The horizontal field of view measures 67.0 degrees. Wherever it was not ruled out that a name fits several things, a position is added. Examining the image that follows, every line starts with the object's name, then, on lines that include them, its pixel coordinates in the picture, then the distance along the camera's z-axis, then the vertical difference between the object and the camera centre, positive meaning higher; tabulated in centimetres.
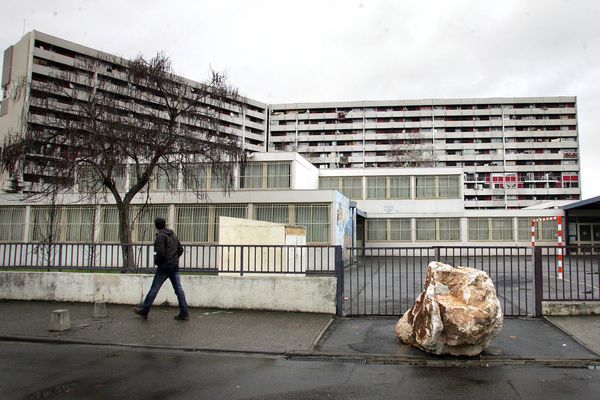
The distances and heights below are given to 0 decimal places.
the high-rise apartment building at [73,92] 1677 +530
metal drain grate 634 -183
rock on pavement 621 -115
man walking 864 -72
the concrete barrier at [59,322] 798 -167
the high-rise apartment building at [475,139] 9462 +2010
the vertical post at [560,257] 934 -54
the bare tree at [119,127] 1573 +368
